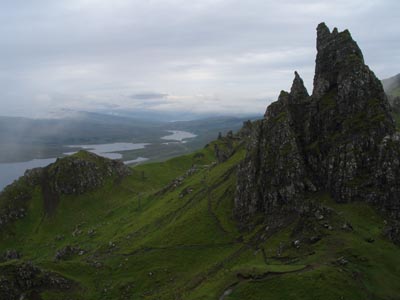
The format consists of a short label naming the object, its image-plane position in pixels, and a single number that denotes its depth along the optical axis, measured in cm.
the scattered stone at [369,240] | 6600
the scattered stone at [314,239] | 6831
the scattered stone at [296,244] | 6869
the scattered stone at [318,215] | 7312
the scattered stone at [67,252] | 11225
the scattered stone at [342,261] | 5950
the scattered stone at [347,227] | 6862
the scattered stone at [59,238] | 14650
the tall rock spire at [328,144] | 7762
